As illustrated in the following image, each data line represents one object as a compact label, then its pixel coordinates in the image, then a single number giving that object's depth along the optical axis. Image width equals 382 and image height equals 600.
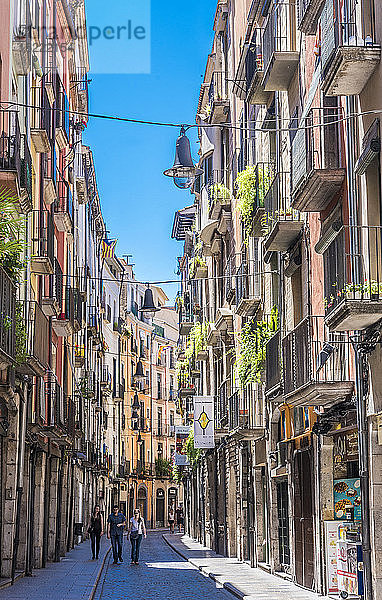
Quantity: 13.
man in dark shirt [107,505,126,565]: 29.58
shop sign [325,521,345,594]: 17.30
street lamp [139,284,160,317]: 36.91
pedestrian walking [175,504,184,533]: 73.73
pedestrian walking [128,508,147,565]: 29.23
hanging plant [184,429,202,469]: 43.45
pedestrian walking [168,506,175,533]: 64.94
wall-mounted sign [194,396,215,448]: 30.86
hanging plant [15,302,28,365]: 17.41
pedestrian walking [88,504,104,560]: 31.94
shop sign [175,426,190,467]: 47.13
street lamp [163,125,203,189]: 19.11
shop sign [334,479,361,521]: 16.66
